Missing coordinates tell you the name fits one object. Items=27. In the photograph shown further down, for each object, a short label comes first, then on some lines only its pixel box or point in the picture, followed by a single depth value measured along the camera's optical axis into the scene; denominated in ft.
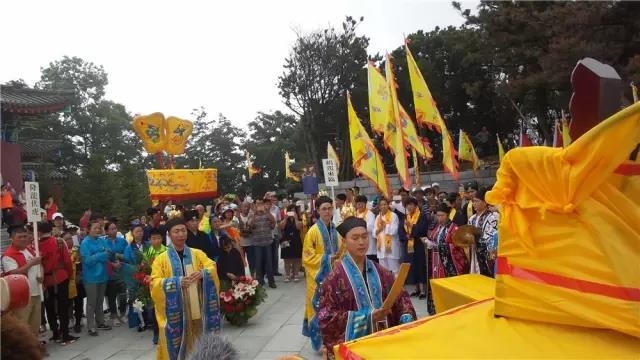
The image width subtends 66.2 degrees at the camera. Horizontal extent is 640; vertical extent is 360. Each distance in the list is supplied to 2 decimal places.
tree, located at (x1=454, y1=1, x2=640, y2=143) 43.11
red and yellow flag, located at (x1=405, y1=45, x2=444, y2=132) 40.81
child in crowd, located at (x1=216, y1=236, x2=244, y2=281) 26.09
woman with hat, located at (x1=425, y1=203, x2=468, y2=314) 22.49
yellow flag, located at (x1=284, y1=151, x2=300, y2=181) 95.63
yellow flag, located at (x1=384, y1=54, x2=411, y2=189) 34.35
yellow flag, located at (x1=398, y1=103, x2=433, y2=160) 41.68
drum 5.11
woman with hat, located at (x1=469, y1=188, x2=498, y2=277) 19.53
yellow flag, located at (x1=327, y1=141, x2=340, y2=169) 55.11
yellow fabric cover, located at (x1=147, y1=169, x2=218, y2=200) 46.32
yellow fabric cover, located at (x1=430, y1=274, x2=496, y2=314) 9.31
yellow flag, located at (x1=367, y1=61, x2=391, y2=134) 38.46
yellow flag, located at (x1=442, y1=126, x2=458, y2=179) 45.97
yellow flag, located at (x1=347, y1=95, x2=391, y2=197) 34.58
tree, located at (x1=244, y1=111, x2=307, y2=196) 116.78
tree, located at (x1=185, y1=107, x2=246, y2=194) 125.08
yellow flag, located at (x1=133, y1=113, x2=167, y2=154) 45.93
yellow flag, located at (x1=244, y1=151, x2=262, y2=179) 107.96
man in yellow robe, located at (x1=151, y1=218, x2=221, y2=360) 15.68
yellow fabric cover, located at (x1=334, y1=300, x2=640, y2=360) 4.43
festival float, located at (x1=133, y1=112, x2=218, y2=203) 46.32
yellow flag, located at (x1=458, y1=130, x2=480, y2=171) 69.21
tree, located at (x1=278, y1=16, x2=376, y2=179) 97.19
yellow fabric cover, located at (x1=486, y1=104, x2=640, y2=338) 4.34
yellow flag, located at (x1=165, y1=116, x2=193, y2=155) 47.83
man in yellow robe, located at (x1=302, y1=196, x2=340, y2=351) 20.30
